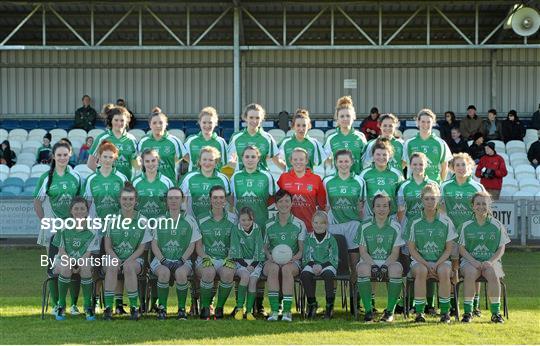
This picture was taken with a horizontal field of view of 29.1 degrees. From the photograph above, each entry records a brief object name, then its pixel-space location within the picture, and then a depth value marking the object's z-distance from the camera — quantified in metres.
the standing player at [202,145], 11.40
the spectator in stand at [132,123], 21.58
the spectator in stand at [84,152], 18.83
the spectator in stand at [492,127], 20.38
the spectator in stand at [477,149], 18.61
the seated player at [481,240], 9.75
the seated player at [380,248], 9.67
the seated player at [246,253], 9.84
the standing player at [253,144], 11.34
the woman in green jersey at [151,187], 10.31
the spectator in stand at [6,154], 19.86
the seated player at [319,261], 9.77
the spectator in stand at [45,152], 19.66
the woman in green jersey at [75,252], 9.78
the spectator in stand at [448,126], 19.41
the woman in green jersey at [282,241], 9.69
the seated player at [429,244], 9.64
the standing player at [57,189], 10.34
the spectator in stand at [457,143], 18.56
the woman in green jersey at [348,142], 11.23
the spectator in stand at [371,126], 18.58
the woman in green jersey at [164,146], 11.21
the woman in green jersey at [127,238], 9.81
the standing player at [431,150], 10.98
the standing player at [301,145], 11.14
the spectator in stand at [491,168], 17.30
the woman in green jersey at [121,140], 11.10
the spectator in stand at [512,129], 20.64
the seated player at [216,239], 9.87
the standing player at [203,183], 10.38
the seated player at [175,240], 9.88
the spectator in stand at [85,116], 21.56
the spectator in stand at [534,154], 19.59
